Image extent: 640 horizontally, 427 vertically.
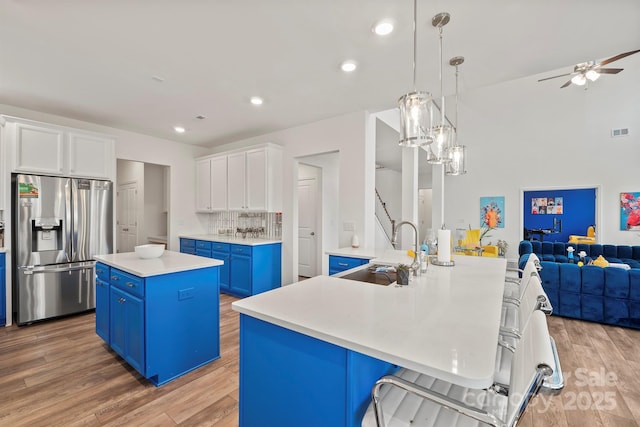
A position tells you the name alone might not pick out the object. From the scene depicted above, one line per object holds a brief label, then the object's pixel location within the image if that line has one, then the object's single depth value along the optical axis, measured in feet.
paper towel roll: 7.47
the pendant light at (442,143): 7.96
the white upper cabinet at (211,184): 16.60
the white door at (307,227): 18.12
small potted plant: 5.49
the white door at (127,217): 21.36
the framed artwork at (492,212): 24.79
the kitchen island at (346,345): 2.97
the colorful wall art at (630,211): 19.80
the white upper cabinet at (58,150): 10.79
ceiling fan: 14.10
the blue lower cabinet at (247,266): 13.67
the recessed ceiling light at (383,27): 6.49
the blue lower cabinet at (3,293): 10.62
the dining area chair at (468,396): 2.70
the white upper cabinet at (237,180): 15.47
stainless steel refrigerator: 10.75
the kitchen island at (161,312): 6.82
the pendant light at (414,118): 5.34
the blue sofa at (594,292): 10.82
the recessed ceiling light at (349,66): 8.33
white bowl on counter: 8.40
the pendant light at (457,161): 9.06
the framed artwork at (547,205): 22.91
